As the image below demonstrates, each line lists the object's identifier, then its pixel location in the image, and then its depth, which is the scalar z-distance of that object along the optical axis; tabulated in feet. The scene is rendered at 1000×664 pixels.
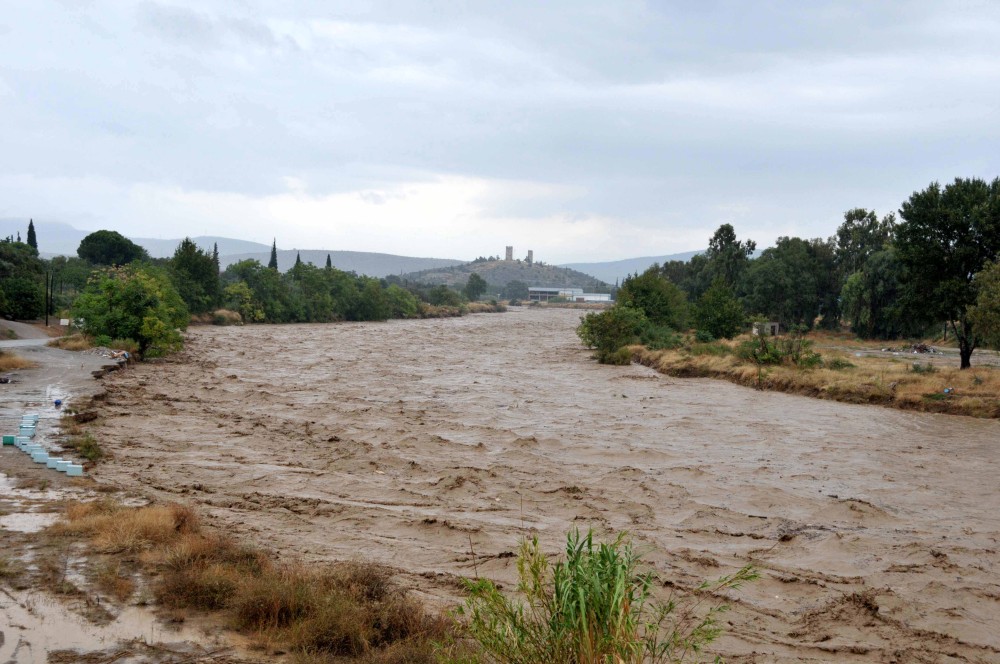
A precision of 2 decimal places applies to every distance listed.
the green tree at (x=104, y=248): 270.05
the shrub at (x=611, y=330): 136.77
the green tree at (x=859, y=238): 235.61
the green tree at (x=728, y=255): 250.57
